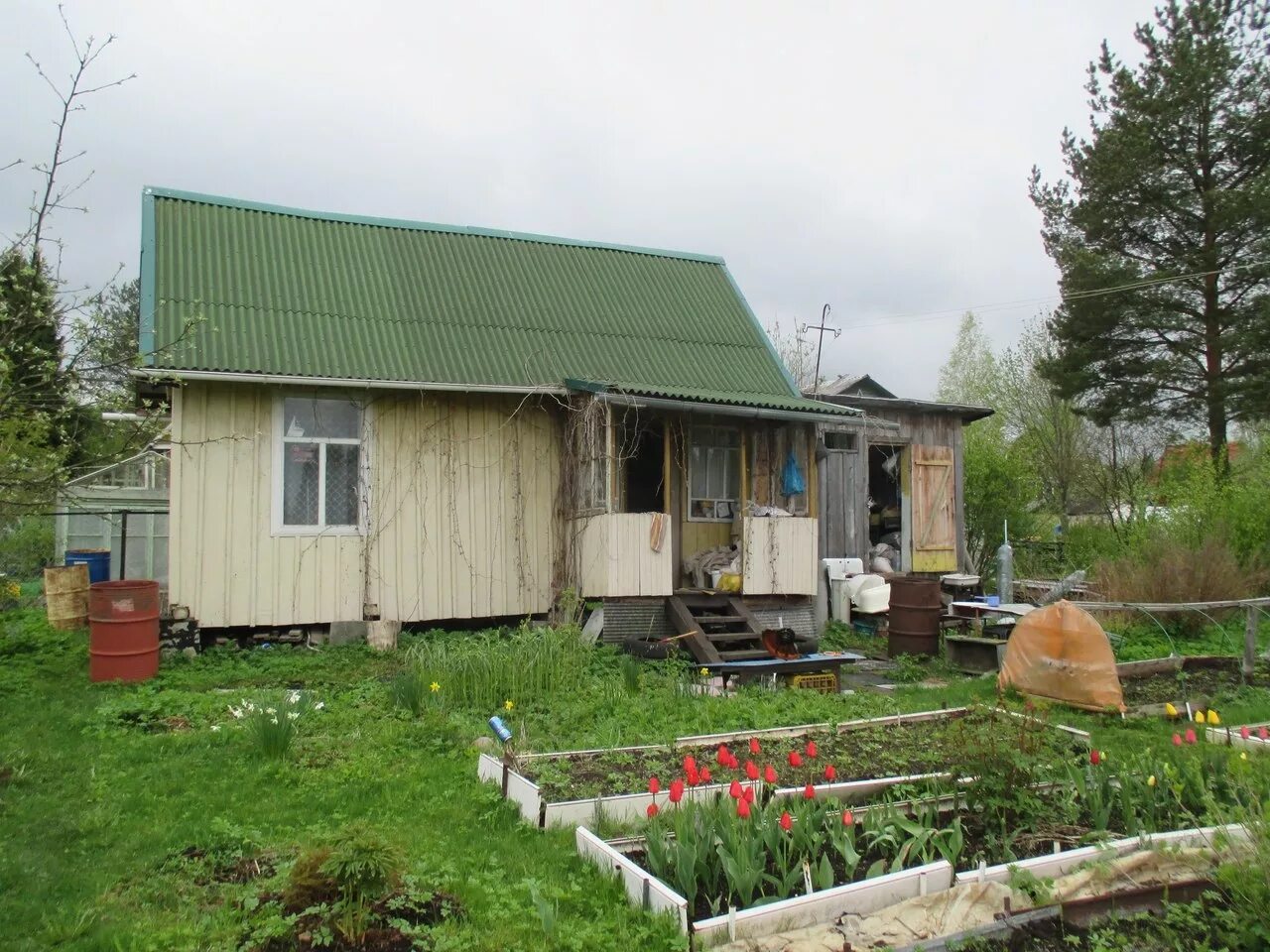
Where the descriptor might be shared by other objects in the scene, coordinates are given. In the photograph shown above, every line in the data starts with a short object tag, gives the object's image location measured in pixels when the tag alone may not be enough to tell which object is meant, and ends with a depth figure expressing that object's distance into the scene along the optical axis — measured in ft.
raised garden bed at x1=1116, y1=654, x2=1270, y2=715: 28.45
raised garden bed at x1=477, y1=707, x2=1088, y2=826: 17.25
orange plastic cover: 27.40
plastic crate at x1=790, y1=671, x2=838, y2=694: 32.50
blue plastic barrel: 52.51
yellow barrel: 40.63
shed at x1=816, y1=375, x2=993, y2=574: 50.98
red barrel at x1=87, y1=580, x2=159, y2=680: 29.89
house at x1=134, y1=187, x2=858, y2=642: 35.37
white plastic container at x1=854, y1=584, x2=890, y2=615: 46.96
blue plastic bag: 42.45
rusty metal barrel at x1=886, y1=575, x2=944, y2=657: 39.52
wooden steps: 35.29
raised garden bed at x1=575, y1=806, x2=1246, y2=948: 12.48
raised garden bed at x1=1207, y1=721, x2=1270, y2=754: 21.70
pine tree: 61.21
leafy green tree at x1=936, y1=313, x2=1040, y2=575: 65.10
